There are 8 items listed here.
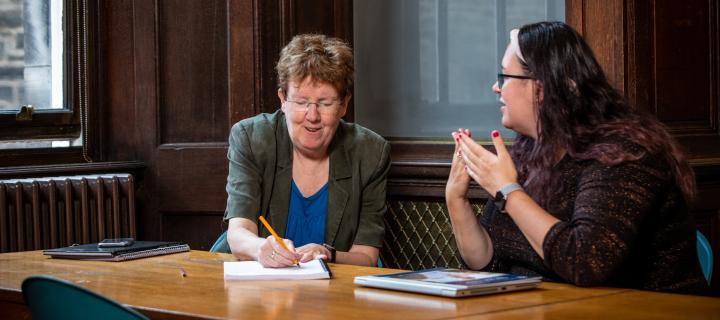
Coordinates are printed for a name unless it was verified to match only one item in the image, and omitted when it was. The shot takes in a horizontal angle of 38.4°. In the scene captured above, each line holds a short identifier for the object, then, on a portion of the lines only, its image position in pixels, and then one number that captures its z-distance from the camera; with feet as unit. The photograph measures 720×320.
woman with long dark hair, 8.00
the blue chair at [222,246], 11.64
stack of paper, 8.54
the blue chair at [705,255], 9.47
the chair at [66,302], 5.69
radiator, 13.41
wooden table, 6.87
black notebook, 10.07
